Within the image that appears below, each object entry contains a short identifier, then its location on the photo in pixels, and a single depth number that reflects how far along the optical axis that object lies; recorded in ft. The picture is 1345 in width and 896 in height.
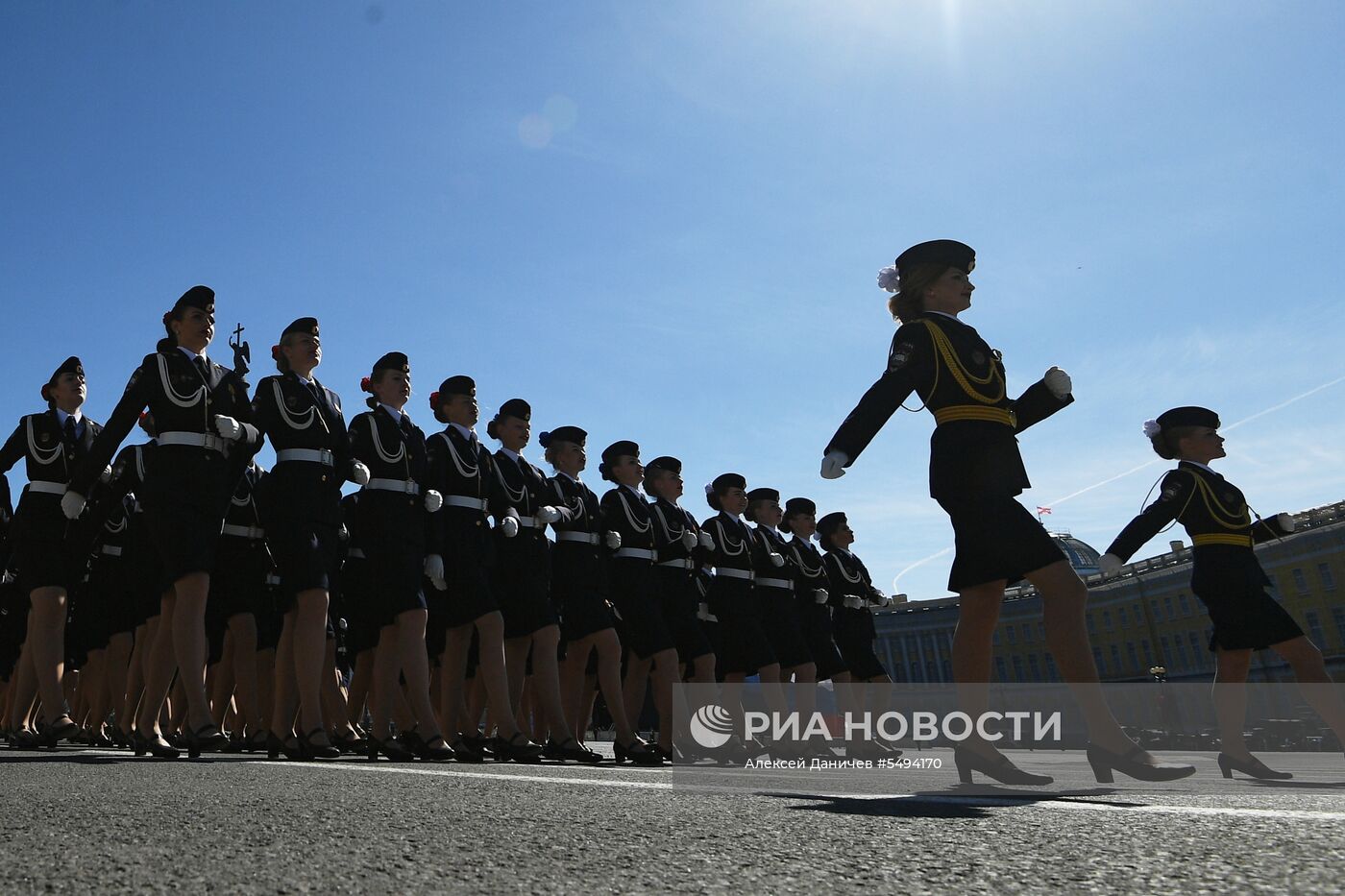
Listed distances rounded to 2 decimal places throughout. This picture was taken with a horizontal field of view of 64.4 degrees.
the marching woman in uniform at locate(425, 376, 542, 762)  22.56
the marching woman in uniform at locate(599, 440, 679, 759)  26.21
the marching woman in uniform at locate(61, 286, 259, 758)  18.15
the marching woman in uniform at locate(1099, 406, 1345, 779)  19.81
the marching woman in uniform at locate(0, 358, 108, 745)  23.79
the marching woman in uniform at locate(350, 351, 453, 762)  20.65
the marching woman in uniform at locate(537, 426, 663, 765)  24.90
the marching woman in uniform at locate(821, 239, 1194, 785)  13.19
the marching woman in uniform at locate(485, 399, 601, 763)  23.34
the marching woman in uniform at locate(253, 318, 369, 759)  19.48
